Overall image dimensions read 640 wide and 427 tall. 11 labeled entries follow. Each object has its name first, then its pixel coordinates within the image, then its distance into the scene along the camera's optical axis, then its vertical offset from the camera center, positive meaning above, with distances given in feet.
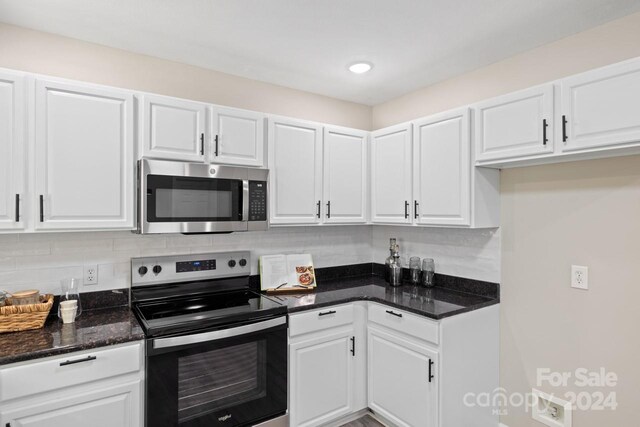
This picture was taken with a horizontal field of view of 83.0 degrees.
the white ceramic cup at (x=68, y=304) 6.29 -1.63
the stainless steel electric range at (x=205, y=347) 5.97 -2.41
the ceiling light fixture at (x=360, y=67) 8.25 +3.38
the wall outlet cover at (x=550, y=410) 7.01 -3.93
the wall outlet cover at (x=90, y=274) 7.14 -1.26
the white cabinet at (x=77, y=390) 5.03 -2.67
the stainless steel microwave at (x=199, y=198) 6.72 +0.28
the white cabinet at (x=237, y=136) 7.59 +1.64
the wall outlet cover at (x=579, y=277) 6.73 -1.19
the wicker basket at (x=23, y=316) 5.73 -1.71
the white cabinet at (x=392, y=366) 7.09 -3.25
